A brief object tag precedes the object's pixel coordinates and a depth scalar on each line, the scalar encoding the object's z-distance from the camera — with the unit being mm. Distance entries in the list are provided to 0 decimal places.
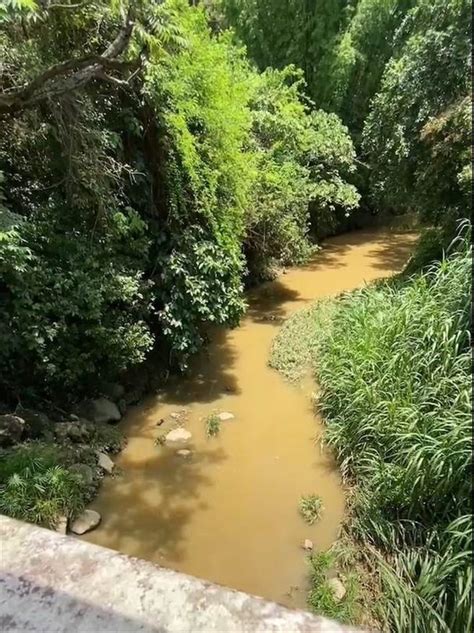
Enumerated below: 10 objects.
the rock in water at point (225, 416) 4484
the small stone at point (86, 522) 3188
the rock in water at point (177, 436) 4199
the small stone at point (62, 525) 3102
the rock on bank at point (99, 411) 4277
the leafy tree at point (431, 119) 4797
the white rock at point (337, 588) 2631
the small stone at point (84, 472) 3518
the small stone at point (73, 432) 3843
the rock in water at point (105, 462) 3779
